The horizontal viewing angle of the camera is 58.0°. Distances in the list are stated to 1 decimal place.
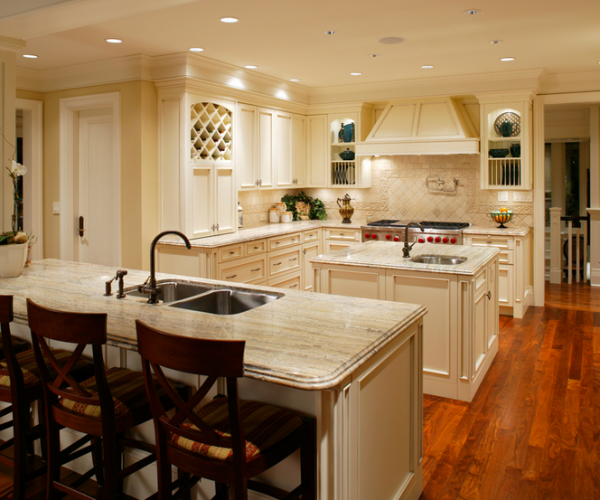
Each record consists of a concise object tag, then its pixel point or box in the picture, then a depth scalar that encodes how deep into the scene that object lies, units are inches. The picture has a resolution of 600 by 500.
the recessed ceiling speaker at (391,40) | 170.2
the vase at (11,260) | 129.8
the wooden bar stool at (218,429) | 63.8
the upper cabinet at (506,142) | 233.6
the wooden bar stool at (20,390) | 87.4
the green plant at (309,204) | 288.1
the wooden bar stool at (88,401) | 76.9
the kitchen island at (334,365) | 70.9
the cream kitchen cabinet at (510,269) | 224.7
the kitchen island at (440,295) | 140.8
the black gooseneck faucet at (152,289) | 104.9
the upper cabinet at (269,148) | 234.5
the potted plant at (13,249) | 130.0
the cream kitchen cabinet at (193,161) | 199.8
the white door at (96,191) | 211.8
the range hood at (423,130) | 241.4
